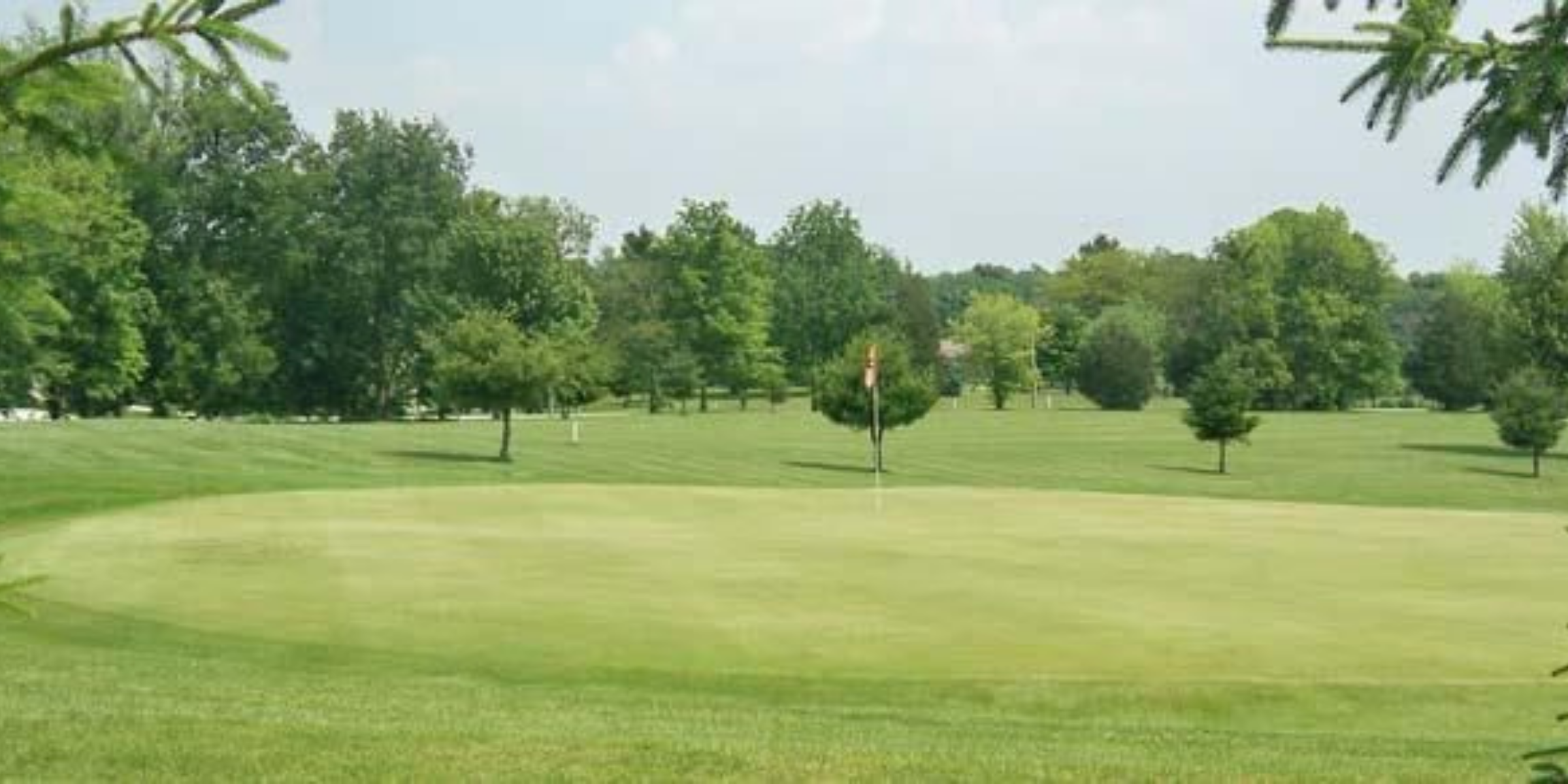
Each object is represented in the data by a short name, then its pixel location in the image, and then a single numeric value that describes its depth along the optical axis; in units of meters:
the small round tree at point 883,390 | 59.38
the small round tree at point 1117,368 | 108.75
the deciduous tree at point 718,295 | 111.56
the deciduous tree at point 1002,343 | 119.38
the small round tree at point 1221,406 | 62.88
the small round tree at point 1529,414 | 63.72
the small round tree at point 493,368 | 56.94
